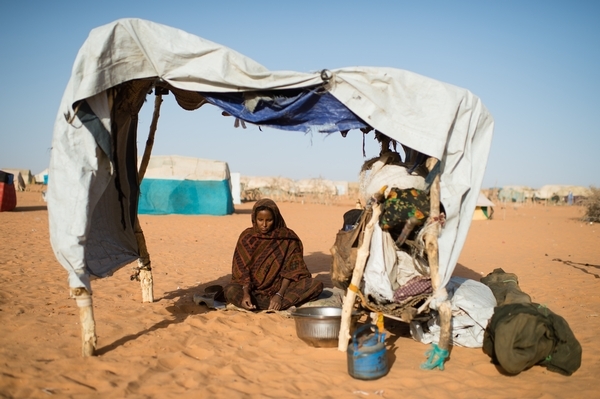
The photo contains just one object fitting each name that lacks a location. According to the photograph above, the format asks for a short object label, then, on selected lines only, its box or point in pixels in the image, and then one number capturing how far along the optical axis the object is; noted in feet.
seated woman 18.60
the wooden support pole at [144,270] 18.54
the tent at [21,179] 109.43
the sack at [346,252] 14.84
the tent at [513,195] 151.53
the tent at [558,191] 171.42
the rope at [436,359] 13.29
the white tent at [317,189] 135.36
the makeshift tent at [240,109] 12.74
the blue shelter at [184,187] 63.62
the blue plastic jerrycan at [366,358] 12.41
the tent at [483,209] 67.26
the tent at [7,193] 55.52
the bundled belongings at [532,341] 12.78
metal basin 14.64
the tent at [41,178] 165.34
